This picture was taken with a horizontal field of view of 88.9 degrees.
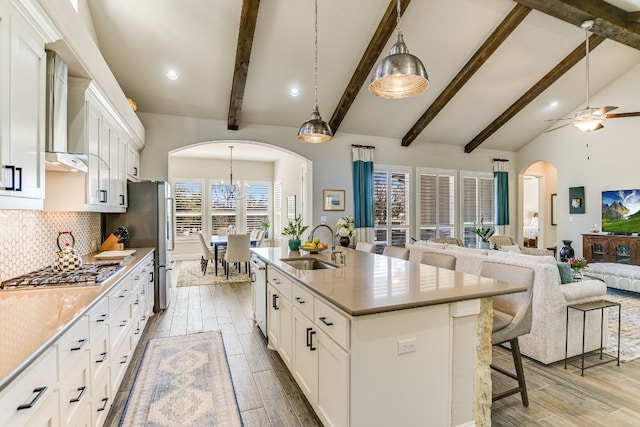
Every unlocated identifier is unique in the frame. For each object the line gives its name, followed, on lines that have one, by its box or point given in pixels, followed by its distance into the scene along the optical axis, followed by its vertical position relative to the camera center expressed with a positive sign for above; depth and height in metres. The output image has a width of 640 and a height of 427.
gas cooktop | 2.06 -0.43
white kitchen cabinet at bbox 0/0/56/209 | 1.58 +0.60
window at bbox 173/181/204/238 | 9.64 +0.24
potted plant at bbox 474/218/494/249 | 6.54 -0.40
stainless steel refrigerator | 4.48 -0.09
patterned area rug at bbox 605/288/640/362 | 3.33 -1.37
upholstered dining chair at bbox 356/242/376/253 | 4.34 -0.45
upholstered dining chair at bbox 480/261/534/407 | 2.29 -0.76
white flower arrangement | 5.61 -0.19
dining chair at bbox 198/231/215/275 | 7.14 -0.86
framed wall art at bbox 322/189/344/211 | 6.85 +0.32
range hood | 2.09 +0.65
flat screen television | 6.56 +0.07
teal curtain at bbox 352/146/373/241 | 6.99 +0.41
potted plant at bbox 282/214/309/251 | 3.84 -0.29
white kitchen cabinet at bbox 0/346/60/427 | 1.06 -0.65
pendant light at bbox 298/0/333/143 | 3.31 +0.87
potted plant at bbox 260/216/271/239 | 9.81 -0.32
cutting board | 3.38 -0.41
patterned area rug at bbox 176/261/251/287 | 6.56 -1.33
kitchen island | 1.70 -0.75
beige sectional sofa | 2.96 -0.94
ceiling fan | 4.59 +1.40
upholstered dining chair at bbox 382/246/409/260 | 3.81 -0.45
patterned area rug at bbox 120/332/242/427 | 2.27 -1.40
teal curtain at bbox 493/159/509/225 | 8.59 +0.57
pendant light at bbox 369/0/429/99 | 2.19 +1.03
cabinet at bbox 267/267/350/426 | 1.76 -0.89
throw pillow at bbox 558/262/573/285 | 3.35 -0.61
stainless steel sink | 3.23 -0.48
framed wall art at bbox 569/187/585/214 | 7.59 +0.34
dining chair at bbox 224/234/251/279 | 6.79 -0.70
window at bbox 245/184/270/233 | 10.46 +0.33
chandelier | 10.02 +0.71
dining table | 7.22 -0.64
